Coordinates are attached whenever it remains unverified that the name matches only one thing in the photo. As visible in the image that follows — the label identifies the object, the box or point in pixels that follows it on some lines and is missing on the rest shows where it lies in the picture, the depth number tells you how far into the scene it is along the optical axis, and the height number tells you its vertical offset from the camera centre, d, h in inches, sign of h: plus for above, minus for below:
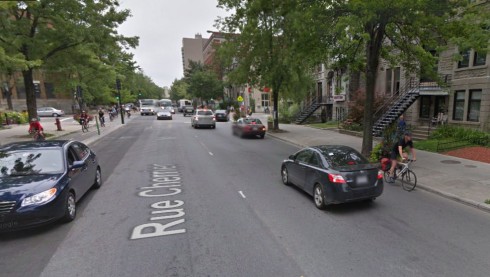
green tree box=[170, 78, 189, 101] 3346.0 +218.3
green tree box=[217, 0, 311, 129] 708.0 +150.3
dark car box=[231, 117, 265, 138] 732.0 -60.3
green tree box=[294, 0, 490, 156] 324.0 +102.9
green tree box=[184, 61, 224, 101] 2221.9 +161.4
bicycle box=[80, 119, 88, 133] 885.7 -59.5
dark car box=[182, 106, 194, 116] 1841.2 -28.7
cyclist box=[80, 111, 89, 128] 885.2 -39.8
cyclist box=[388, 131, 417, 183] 300.6 -51.3
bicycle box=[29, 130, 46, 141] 602.5 -62.3
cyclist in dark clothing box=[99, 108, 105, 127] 1065.7 -49.3
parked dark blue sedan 181.2 -55.9
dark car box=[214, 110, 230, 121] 1362.0 -51.7
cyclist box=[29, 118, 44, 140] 604.7 -49.7
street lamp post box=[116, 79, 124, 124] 1180.4 +96.0
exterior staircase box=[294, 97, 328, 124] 1136.5 -24.0
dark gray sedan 229.3 -62.4
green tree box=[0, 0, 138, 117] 586.9 +172.7
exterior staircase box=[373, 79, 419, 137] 676.7 -6.9
